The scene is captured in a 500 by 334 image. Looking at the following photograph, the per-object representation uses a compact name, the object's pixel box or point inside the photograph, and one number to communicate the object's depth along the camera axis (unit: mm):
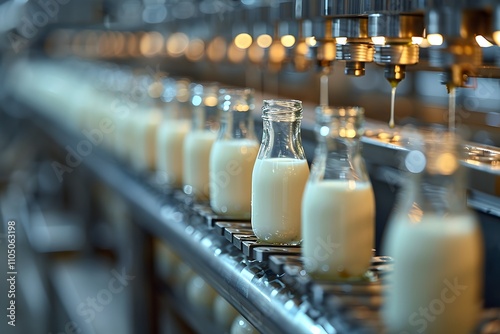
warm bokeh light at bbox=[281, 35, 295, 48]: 1819
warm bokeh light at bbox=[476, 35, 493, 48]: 1139
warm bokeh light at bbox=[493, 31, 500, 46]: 1047
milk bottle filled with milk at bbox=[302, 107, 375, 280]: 1083
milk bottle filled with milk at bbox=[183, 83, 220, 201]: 1529
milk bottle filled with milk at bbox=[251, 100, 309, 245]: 1223
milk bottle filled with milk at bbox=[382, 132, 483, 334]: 966
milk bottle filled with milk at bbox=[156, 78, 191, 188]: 1690
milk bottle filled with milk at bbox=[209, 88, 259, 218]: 1370
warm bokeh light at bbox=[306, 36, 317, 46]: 1436
